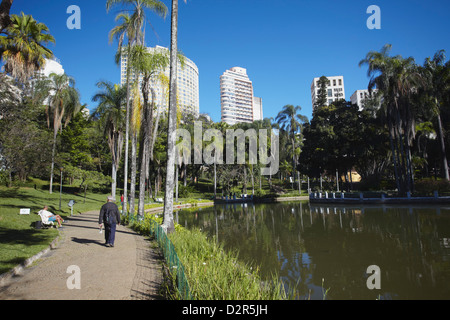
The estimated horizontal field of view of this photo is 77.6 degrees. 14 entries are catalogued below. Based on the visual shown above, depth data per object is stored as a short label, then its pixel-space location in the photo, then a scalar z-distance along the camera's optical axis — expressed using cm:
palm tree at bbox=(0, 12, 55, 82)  1395
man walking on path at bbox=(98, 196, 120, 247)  953
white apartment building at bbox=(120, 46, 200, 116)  15500
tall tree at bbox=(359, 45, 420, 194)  3094
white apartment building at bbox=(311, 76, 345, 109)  13812
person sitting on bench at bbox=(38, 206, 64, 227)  1296
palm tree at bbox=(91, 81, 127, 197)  2314
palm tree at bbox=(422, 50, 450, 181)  3107
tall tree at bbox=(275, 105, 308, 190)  5211
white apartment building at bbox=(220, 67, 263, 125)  15075
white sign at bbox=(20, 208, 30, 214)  1359
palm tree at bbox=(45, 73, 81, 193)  3194
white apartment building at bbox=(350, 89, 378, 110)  13150
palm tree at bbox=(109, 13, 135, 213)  1781
